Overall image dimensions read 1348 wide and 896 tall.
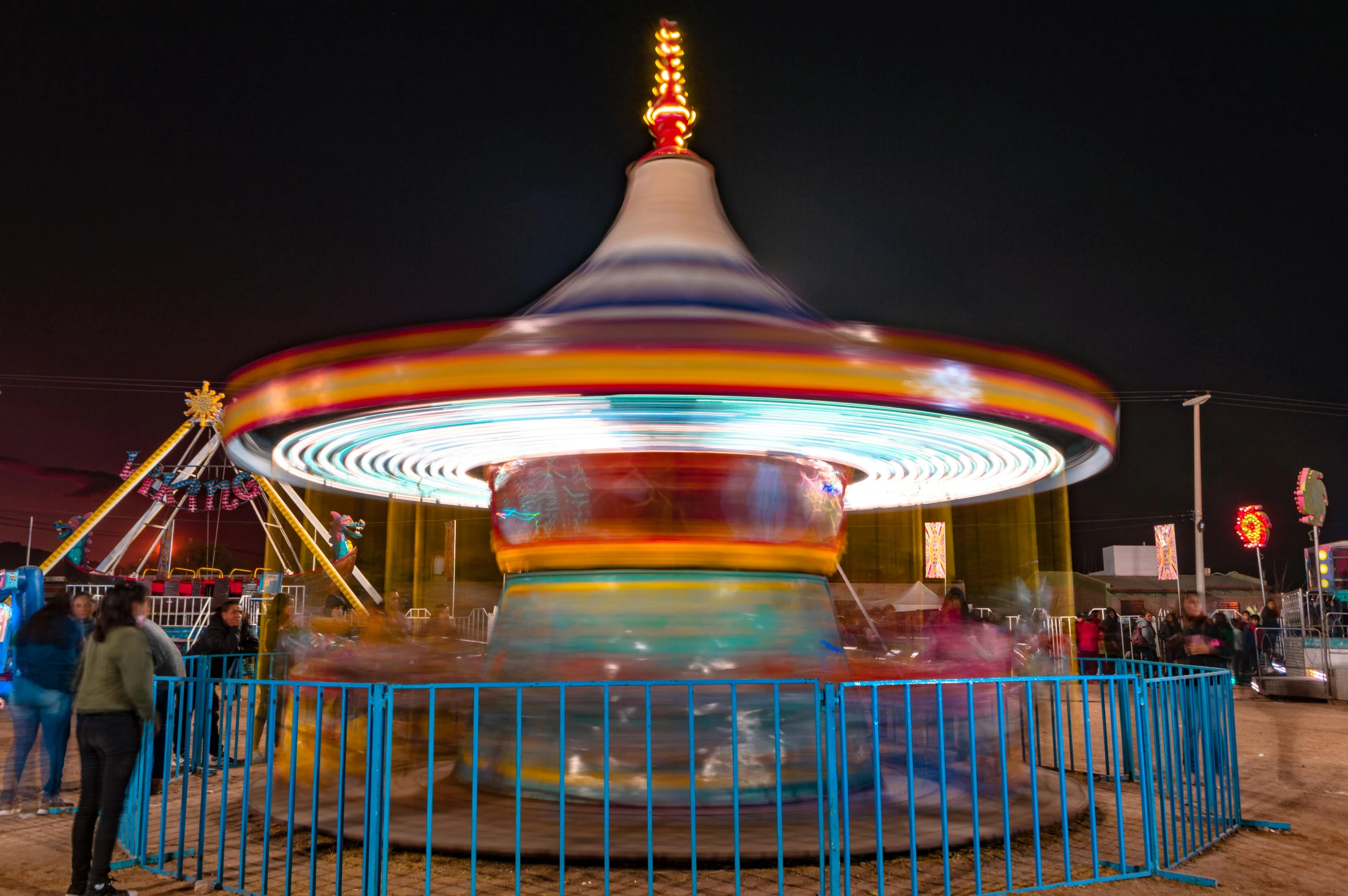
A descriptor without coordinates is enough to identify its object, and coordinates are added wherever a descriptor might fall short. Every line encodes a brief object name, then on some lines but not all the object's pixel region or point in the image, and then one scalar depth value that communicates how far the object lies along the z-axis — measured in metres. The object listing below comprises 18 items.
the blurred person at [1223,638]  7.57
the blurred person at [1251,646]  15.77
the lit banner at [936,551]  27.45
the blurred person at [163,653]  5.95
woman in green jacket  4.31
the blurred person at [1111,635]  19.23
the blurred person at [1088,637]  14.27
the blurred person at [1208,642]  7.54
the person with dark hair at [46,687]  6.21
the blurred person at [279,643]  9.10
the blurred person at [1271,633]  16.89
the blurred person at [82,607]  7.49
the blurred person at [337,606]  16.13
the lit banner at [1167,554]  28.31
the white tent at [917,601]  24.26
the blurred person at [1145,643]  13.78
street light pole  25.69
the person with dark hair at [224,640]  7.96
